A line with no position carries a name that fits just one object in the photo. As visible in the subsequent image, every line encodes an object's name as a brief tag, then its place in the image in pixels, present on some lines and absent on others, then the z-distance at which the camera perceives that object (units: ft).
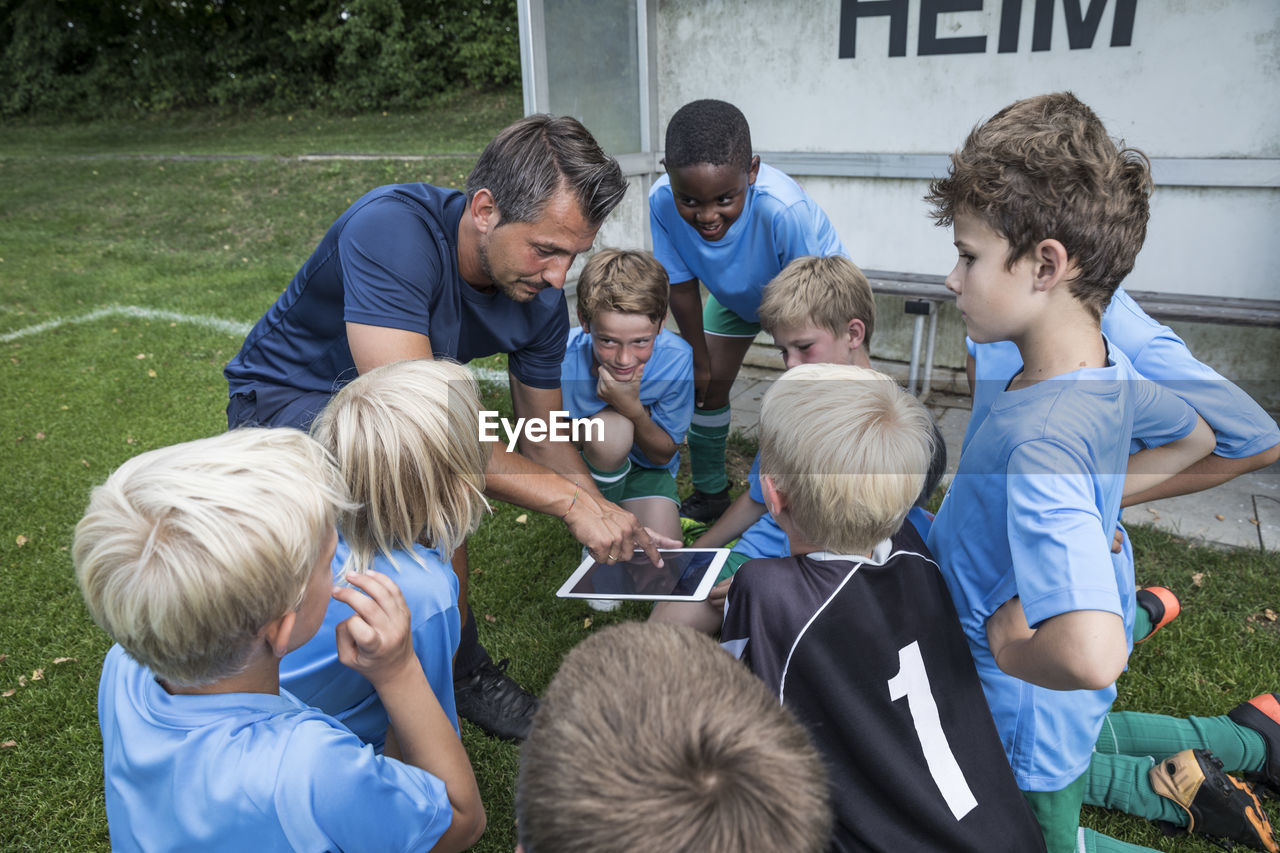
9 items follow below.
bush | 68.80
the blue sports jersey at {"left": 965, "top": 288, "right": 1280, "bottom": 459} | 7.14
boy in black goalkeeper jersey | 4.80
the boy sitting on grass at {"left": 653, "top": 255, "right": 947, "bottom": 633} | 9.19
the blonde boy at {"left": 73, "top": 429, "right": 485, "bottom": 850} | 3.95
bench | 13.84
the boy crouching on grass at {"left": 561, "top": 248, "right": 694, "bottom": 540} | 10.21
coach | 7.62
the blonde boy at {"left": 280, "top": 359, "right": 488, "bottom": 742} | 5.59
